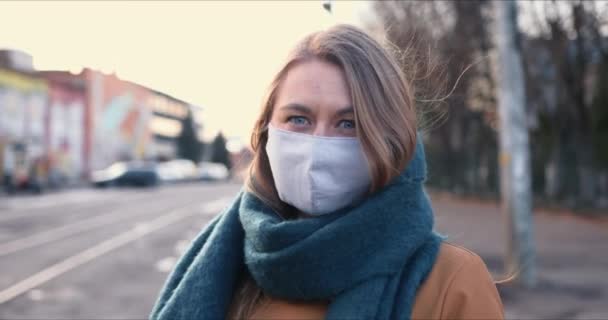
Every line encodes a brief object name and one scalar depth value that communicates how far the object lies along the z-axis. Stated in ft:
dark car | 137.80
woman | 5.52
